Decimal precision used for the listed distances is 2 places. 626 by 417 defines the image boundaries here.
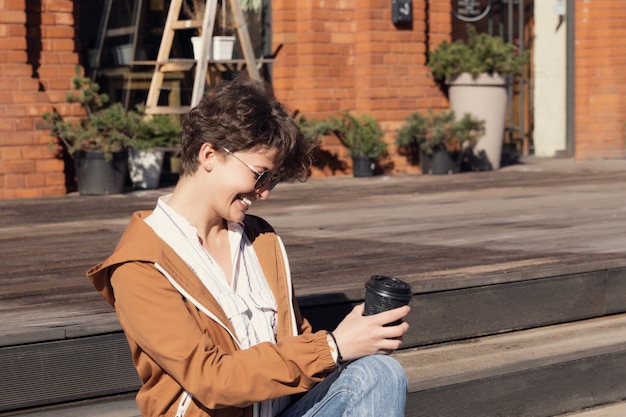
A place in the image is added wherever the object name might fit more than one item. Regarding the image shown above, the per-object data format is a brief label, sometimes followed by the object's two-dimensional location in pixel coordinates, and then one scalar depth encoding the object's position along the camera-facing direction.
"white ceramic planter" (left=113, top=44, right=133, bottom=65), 9.62
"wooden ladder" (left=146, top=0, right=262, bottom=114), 9.41
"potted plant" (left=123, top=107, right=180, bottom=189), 8.90
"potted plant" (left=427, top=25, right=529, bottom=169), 10.62
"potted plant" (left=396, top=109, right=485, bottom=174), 10.37
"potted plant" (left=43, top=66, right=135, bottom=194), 8.42
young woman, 2.32
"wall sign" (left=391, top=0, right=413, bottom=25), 10.53
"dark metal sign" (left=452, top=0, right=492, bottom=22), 12.05
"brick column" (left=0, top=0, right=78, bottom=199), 8.38
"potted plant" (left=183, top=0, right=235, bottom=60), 9.69
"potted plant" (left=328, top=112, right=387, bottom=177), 10.21
